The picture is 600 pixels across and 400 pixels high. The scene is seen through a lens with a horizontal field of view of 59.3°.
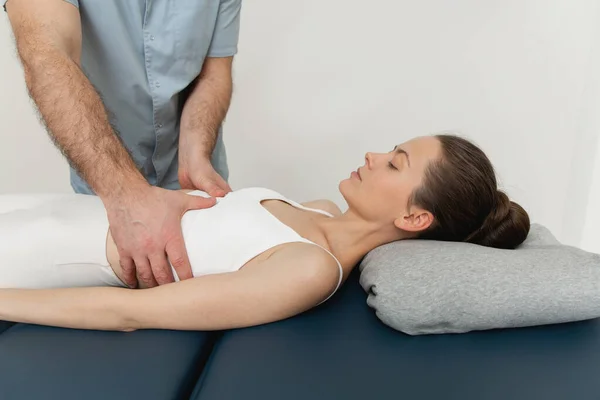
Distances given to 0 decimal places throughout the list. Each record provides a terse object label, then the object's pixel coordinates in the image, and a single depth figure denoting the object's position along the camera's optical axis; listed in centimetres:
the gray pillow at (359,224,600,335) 101
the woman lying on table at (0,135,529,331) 104
